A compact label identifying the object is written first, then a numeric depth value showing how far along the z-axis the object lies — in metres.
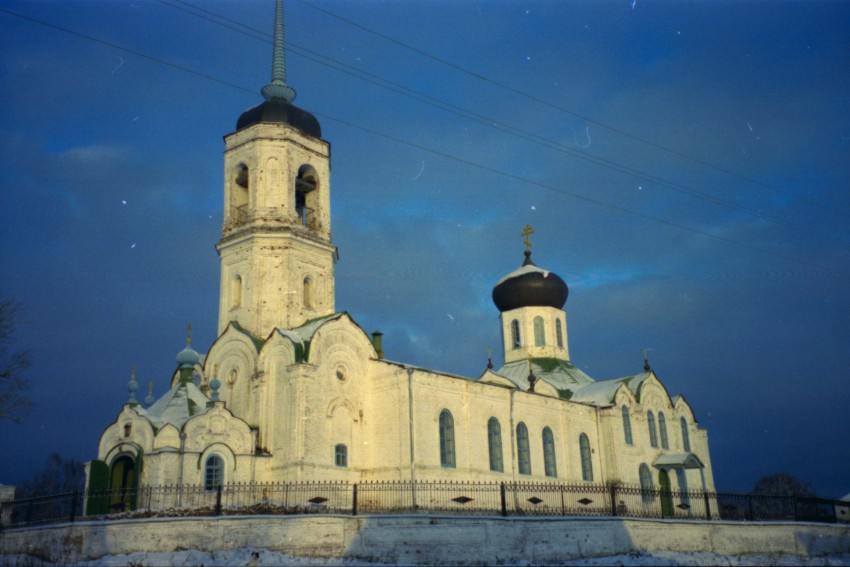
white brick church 24.86
